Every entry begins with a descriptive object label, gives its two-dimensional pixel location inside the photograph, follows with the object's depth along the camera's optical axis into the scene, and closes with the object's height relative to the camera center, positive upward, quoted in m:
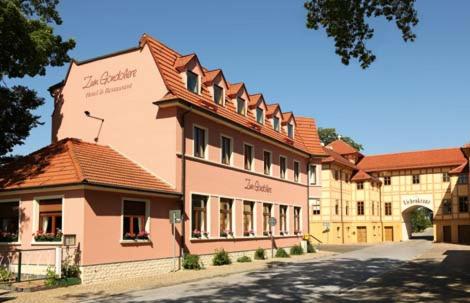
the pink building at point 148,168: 19.42 +1.73
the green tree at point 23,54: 19.64 +6.00
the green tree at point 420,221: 105.76 -2.71
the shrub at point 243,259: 27.75 -2.67
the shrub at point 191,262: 23.05 -2.31
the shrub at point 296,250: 34.62 -2.72
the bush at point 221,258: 25.55 -2.41
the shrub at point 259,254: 30.03 -2.59
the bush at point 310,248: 37.08 -2.79
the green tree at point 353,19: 15.45 +5.49
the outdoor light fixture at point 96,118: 25.47 +4.16
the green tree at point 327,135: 85.12 +11.39
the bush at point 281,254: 32.09 -2.74
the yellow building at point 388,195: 58.88 +1.41
